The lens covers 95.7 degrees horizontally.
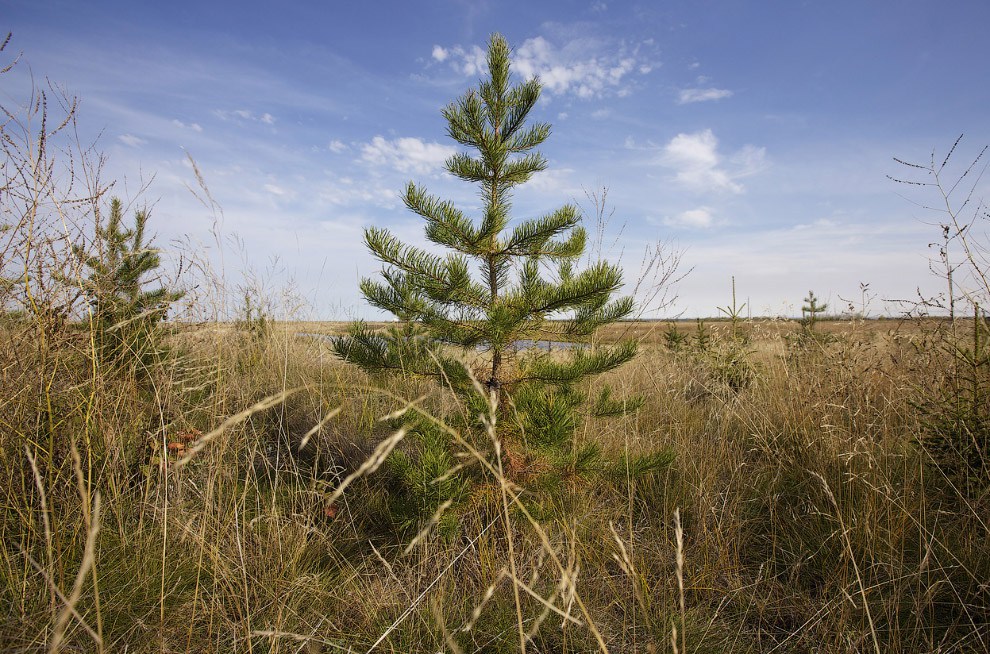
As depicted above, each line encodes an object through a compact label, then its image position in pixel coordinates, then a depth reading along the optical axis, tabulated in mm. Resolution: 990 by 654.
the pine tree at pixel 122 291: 2246
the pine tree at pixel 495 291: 2158
